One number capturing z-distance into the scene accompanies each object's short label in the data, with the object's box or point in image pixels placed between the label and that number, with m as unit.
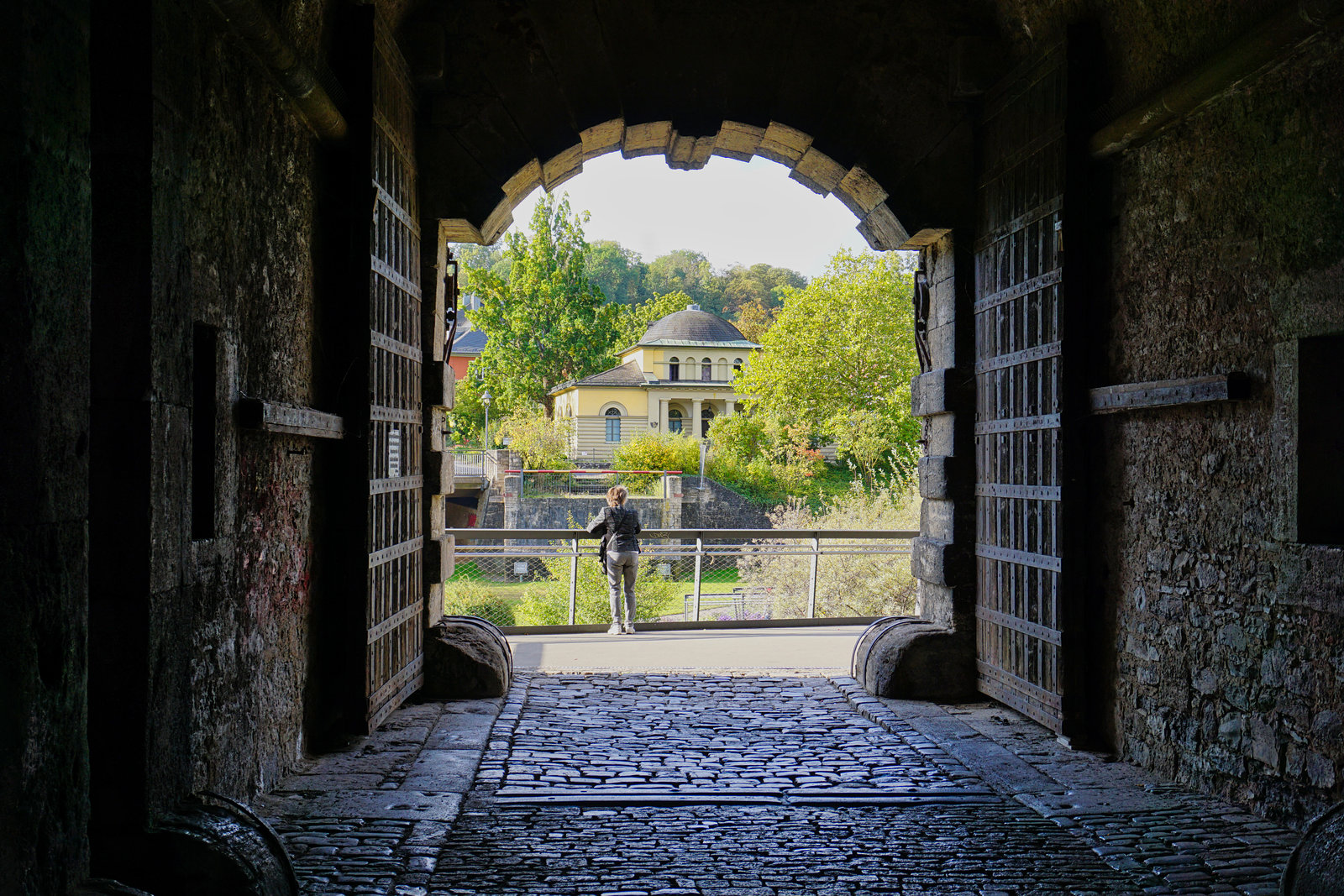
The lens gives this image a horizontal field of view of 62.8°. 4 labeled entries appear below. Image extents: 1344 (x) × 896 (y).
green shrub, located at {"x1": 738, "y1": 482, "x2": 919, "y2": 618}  11.96
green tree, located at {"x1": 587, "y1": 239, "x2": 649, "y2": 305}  73.06
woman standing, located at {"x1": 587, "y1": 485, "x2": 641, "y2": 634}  9.96
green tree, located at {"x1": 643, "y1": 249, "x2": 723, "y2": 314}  69.69
